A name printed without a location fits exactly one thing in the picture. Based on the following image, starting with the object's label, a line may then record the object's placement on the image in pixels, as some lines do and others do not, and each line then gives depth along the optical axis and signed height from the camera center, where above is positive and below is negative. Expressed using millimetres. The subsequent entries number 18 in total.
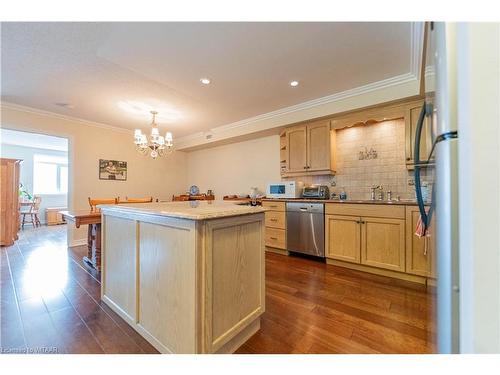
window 6785 +454
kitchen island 1130 -547
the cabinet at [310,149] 3177 +607
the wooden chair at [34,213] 5898 -713
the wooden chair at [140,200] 3081 -201
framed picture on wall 4324 +382
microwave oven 3453 -34
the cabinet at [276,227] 3357 -659
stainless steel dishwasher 2964 -608
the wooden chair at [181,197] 5227 -258
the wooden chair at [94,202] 3098 -216
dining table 2451 -649
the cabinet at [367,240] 2393 -667
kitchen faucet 2981 -75
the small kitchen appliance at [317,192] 3352 -82
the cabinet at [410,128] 2506 +710
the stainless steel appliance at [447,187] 660 -1
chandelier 3050 +700
